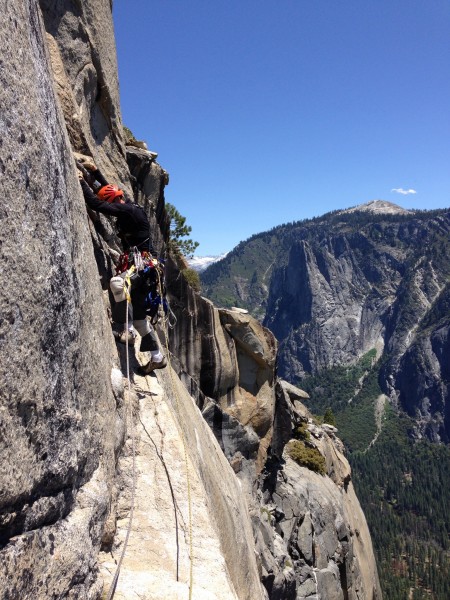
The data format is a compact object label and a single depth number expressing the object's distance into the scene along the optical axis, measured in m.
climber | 9.02
